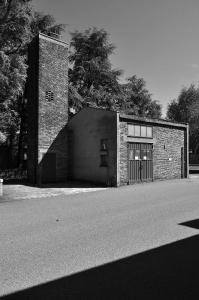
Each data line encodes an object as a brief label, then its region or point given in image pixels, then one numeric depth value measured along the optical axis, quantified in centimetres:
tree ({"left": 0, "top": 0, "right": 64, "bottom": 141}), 1861
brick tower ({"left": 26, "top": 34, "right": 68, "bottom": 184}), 1972
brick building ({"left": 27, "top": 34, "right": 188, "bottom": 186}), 1819
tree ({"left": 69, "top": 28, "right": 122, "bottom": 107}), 3089
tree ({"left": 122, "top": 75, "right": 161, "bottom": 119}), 4344
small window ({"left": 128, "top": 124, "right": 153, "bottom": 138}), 1873
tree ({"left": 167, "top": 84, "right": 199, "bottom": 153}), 4725
